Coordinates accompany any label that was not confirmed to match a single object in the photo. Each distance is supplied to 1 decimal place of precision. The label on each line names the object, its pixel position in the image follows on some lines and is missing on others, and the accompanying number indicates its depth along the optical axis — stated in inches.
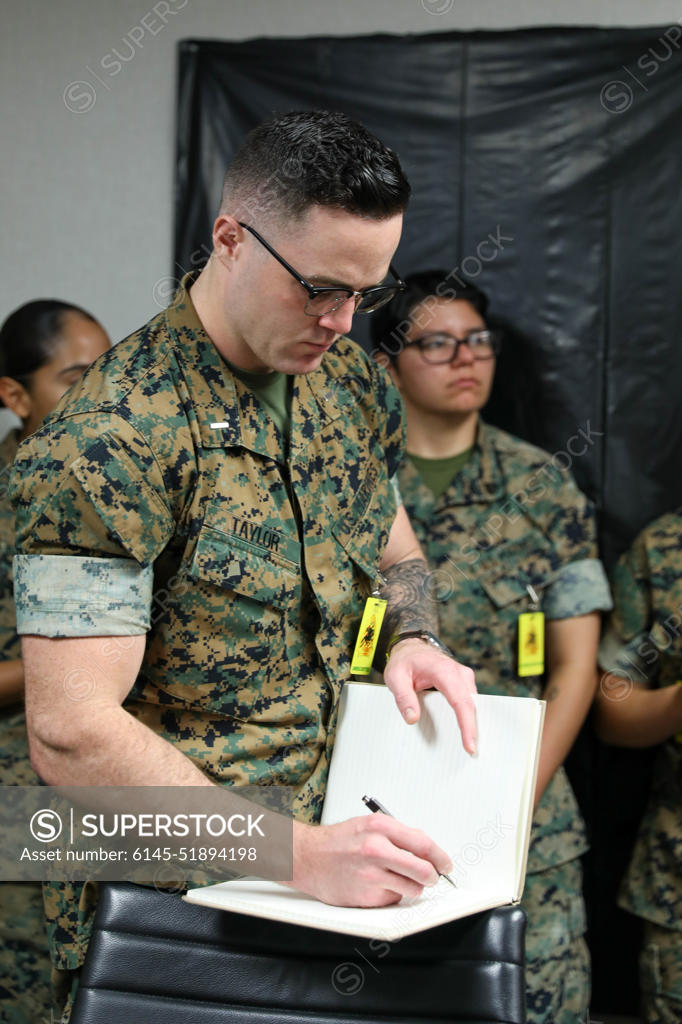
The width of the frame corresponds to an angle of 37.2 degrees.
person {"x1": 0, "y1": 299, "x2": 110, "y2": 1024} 79.4
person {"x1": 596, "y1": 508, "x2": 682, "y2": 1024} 88.4
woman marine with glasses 89.3
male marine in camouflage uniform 43.0
